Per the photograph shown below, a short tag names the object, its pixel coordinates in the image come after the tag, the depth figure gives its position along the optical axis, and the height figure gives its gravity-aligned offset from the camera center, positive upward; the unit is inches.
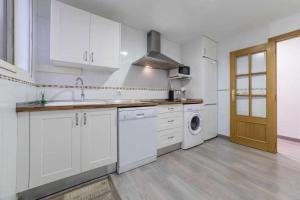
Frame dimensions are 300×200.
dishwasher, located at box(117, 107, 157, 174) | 67.0 -20.0
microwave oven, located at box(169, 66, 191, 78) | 117.2 +26.0
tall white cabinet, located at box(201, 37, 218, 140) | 115.6 +12.6
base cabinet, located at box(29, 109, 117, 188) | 47.2 -17.3
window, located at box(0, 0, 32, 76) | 43.1 +24.4
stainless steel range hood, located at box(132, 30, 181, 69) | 98.0 +32.0
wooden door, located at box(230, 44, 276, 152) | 94.1 +1.9
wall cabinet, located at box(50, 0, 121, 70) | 63.3 +32.6
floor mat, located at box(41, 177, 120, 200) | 51.5 -37.6
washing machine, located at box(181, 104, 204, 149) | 99.0 -20.2
